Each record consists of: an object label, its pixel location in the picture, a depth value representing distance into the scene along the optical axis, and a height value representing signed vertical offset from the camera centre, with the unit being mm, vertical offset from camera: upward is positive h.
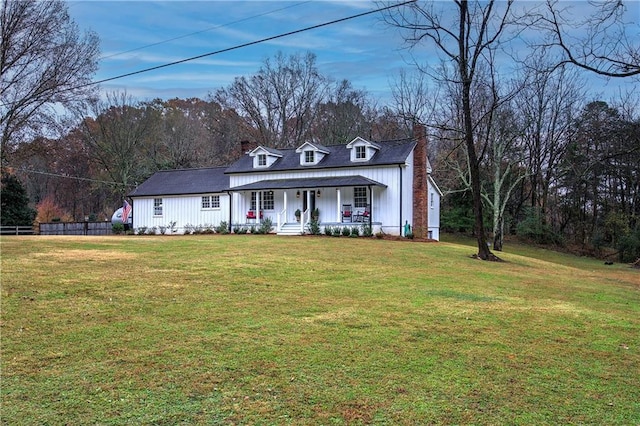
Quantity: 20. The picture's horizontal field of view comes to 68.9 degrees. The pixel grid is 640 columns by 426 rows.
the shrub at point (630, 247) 33938 -2334
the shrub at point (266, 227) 29047 -519
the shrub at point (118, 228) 34531 -586
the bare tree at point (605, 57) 9867 +3532
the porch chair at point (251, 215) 31219 +255
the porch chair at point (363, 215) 27906 +171
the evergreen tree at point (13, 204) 37500 +1425
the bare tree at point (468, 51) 18922 +6918
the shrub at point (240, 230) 29938 -710
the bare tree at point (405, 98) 43250 +11210
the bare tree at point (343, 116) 47875 +10773
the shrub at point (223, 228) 30812 -592
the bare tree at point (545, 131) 39312 +7749
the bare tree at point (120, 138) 49438 +8866
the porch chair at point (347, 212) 28500 +359
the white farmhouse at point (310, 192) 28125 +1784
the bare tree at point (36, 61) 26656 +9670
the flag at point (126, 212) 36438 +627
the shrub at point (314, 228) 27672 -581
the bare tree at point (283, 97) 49844 +13101
